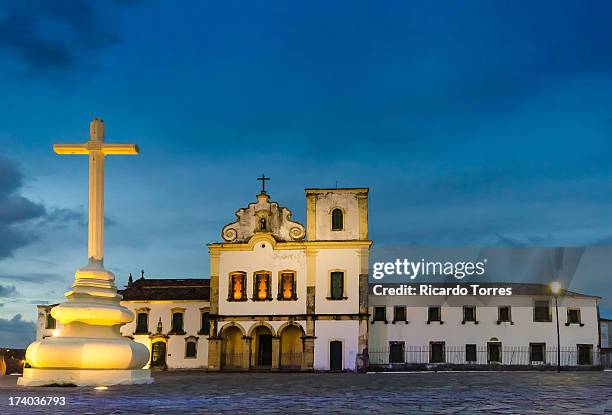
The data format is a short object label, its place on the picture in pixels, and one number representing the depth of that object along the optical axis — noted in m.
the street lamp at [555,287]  35.44
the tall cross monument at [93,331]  17.80
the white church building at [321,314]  41.84
